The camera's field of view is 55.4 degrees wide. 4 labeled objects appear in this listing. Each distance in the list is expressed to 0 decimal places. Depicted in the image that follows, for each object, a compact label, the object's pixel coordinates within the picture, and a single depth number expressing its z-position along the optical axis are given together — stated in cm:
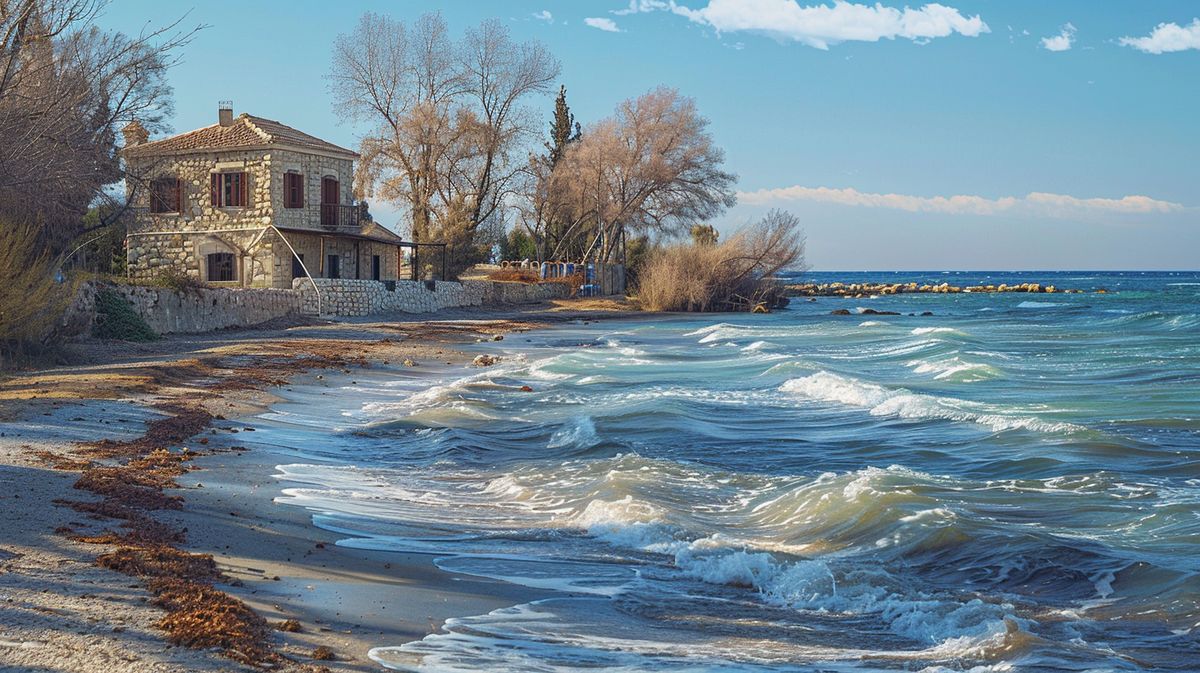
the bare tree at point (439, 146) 5500
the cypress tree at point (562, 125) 7181
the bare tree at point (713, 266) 5466
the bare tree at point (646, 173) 5834
